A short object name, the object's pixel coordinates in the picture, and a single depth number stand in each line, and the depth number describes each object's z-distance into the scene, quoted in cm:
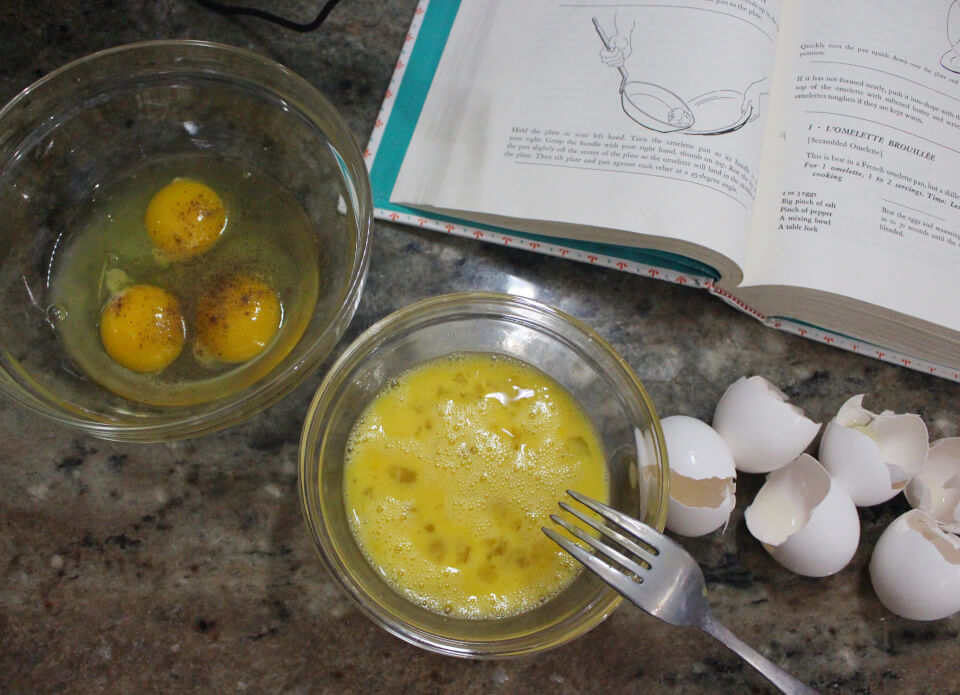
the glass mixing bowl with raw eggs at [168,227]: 41
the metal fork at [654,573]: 38
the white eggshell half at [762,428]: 42
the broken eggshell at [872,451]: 42
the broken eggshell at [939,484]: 44
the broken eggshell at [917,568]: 41
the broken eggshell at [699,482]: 41
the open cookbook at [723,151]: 43
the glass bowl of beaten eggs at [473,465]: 40
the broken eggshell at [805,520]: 41
